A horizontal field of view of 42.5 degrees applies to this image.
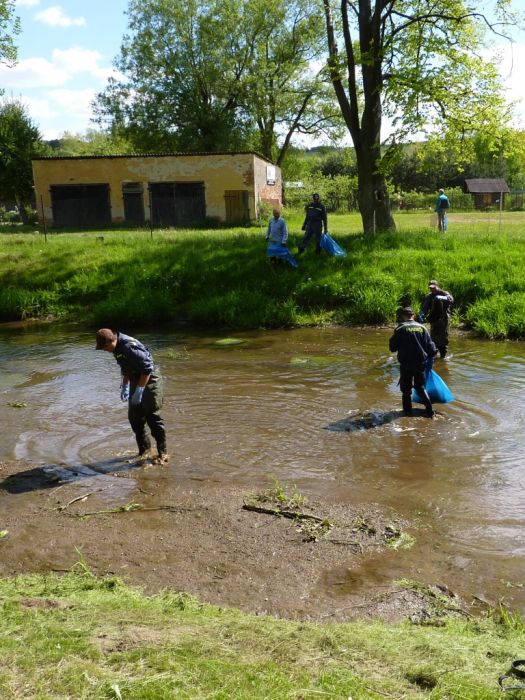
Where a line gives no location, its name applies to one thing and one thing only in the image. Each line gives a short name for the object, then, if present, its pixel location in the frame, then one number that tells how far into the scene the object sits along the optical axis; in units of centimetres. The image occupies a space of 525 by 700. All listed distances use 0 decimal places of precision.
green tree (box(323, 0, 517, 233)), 2080
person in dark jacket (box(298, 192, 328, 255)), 1928
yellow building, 3650
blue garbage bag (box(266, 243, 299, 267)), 1883
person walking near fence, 2609
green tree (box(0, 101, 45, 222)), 4531
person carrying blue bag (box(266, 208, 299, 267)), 1850
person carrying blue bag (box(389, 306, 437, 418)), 922
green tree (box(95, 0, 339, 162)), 4850
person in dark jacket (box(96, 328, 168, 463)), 769
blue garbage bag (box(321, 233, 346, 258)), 1930
